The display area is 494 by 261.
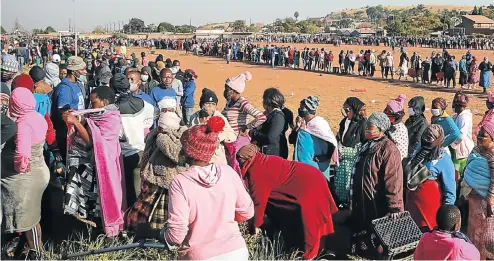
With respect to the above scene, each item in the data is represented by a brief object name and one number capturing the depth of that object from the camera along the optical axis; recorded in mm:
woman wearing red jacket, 4668
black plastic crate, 4312
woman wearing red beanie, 2812
